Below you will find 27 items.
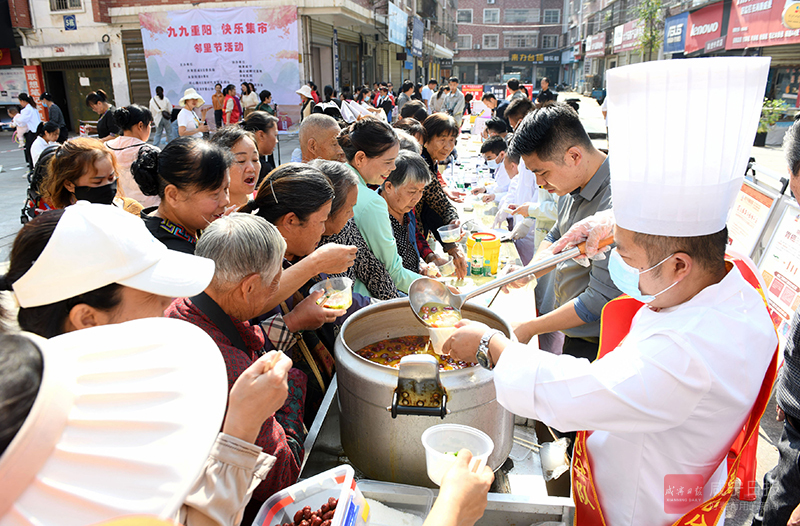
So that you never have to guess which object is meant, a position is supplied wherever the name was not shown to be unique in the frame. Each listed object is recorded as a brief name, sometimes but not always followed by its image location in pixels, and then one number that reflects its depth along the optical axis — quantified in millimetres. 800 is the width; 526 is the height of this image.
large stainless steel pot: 1513
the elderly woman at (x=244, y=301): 1412
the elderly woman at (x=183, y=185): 2346
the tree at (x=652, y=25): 22719
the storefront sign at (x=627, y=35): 26531
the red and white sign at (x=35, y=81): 17391
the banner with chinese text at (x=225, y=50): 13922
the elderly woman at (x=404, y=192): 3127
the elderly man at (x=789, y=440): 1711
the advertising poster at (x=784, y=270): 3252
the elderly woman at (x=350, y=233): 2434
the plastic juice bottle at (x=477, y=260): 3638
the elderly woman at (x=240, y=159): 3498
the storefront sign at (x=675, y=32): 19906
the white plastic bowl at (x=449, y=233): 3526
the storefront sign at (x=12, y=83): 18281
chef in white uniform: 1155
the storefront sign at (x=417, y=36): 26033
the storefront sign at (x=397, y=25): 20047
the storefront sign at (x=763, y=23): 12211
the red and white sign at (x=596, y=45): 35719
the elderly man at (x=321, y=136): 4445
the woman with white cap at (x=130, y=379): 583
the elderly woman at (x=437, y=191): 3733
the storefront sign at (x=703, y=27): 16844
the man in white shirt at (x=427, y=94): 17131
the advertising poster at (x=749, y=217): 3807
